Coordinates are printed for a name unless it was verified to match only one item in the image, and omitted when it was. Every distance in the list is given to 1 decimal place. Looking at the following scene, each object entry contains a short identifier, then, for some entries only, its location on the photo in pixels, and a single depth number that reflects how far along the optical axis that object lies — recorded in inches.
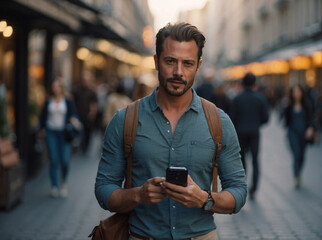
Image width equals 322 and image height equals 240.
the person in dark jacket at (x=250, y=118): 315.3
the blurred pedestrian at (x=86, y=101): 492.7
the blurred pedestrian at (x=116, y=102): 409.7
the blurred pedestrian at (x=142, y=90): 360.2
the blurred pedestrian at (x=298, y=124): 358.0
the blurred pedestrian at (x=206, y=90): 496.4
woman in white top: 332.2
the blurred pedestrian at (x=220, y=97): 510.3
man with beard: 91.4
